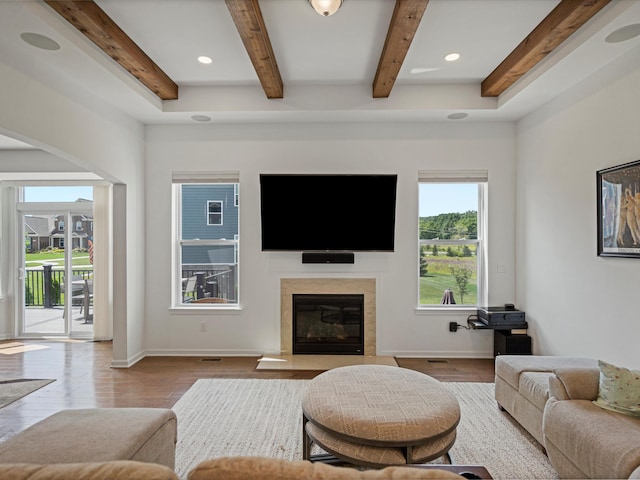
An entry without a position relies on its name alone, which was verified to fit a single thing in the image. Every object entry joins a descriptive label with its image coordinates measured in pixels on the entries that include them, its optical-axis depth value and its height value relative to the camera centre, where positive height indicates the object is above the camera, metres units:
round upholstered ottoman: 1.74 -0.91
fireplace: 4.28 -0.61
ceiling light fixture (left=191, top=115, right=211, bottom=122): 3.98 +1.40
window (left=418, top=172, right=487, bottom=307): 4.38 -0.04
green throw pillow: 1.90 -0.82
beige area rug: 2.25 -1.37
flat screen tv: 4.11 +0.34
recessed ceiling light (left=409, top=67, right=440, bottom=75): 3.42 +1.65
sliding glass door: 5.39 -0.35
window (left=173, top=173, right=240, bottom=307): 4.46 -0.04
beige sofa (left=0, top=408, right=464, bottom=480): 0.82 -0.84
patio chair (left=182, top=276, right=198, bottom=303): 4.50 -0.61
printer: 3.94 -0.86
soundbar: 4.21 -0.19
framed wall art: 2.62 +0.23
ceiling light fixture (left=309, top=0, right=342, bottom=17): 2.26 +1.50
